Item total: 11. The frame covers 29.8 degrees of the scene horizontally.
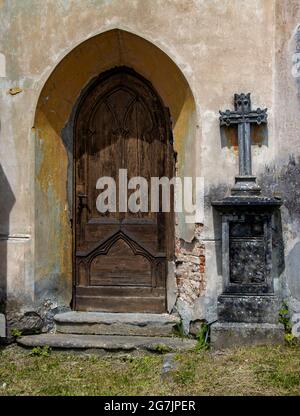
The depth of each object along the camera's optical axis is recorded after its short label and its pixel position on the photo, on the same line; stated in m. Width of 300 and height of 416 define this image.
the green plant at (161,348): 5.86
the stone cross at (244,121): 5.97
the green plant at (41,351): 5.90
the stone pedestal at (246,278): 5.77
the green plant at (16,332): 6.25
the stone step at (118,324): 6.32
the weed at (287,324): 5.76
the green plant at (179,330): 6.25
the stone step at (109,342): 5.90
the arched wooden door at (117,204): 6.73
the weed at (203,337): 5.87
